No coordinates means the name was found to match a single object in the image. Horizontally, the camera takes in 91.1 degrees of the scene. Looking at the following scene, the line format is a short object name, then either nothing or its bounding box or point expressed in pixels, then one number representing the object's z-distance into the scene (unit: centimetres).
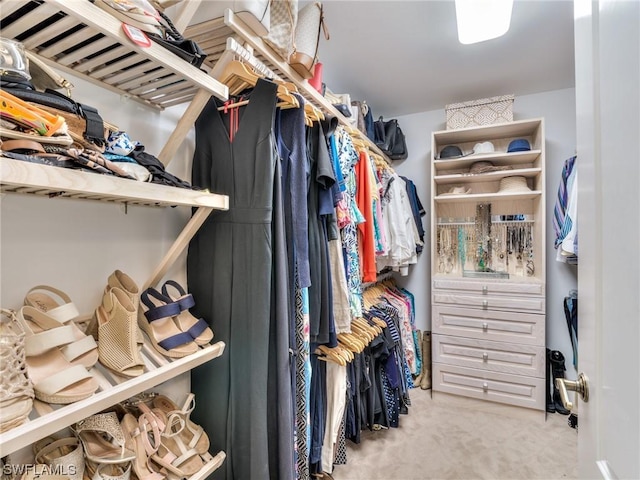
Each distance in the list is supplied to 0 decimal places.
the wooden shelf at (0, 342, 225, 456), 55
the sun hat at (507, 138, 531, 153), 248
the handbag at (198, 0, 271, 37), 100
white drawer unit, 234
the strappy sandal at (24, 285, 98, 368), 72
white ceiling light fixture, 137
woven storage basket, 253
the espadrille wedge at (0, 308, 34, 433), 55
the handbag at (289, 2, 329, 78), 141
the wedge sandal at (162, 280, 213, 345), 99
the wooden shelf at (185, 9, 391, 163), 106
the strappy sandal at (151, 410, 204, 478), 88
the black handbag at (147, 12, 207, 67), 76
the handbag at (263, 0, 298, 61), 123
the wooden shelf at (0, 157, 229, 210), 52
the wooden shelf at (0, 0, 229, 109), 62
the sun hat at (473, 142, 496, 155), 261
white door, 48
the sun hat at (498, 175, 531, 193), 256
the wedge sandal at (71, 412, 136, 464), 79
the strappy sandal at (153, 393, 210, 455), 98
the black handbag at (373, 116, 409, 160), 280
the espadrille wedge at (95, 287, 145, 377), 78
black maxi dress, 106
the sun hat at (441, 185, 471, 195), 277
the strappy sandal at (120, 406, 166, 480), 84
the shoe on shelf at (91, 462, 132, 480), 76
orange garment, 183
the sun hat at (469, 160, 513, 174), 263
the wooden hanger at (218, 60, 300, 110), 109
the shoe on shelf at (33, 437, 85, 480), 73
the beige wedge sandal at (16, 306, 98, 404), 63
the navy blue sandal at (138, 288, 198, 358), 91
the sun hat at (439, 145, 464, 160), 272
